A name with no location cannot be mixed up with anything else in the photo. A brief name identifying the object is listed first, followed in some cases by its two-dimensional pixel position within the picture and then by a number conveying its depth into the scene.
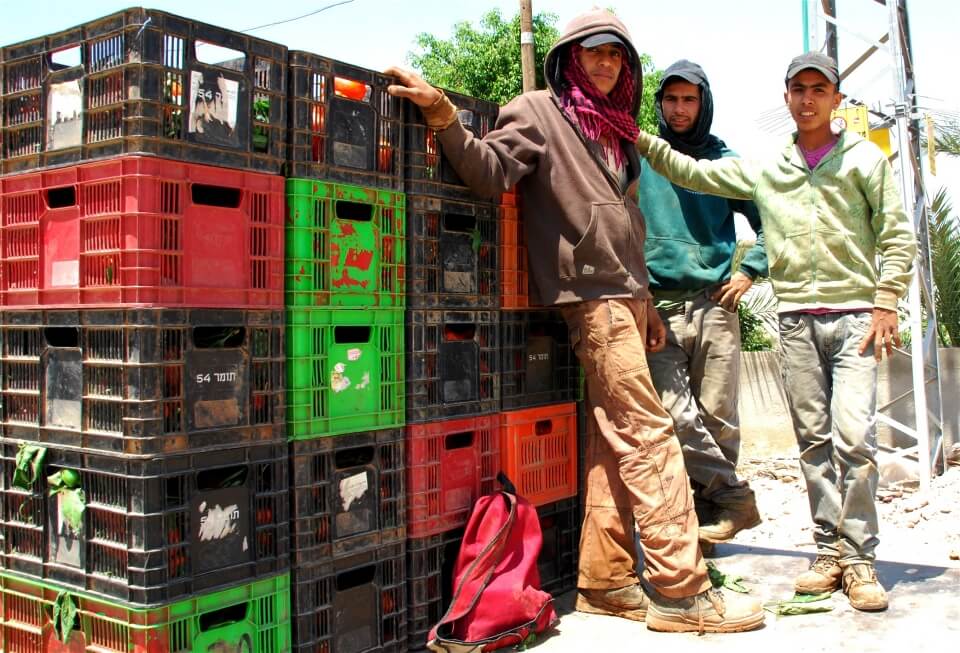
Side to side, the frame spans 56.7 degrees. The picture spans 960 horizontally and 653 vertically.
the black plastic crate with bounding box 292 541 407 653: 3.15
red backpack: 3.43
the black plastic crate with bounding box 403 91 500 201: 3.56
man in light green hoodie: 4.02
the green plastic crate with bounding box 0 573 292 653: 2.75
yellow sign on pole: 7.68
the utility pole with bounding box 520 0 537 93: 11.62
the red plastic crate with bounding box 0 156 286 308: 2.74
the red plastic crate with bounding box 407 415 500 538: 3.55
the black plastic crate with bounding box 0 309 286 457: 2.74
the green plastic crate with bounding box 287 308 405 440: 3.13
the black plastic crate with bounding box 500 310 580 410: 3.97
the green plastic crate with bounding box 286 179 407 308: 3.13
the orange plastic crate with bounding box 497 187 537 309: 3.96
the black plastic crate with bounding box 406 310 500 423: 3.56
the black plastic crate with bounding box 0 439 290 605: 2.73
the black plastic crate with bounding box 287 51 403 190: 3.16
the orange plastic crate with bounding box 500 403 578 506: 3.95
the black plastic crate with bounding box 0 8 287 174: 2.74
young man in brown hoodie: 3.71
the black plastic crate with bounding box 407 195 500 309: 3.57
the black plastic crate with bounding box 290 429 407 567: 3.13
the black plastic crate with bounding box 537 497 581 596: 4.23
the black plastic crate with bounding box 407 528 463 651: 3.56
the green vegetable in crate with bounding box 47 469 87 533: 2.93
